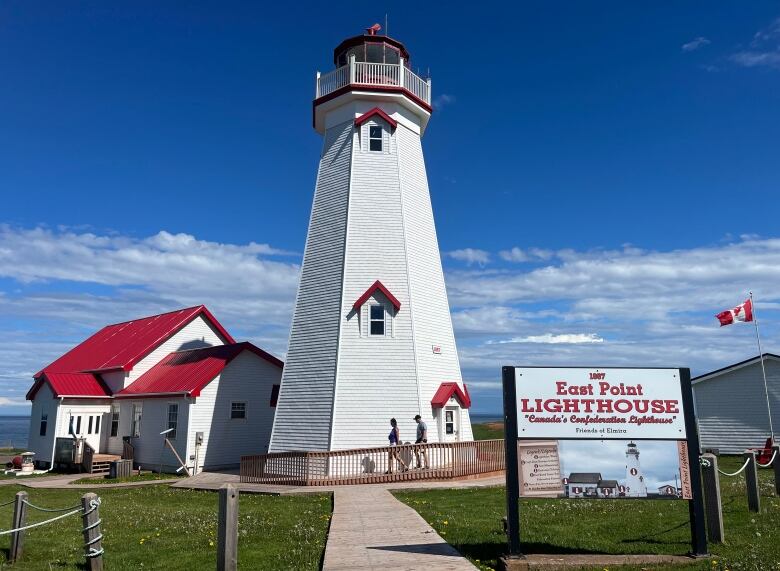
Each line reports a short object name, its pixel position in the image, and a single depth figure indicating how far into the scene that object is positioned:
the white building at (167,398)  25.88
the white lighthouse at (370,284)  20.22
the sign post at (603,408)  8.34
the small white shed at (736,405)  27.68
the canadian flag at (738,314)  25.16
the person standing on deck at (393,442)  18.89
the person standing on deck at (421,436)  19.16
